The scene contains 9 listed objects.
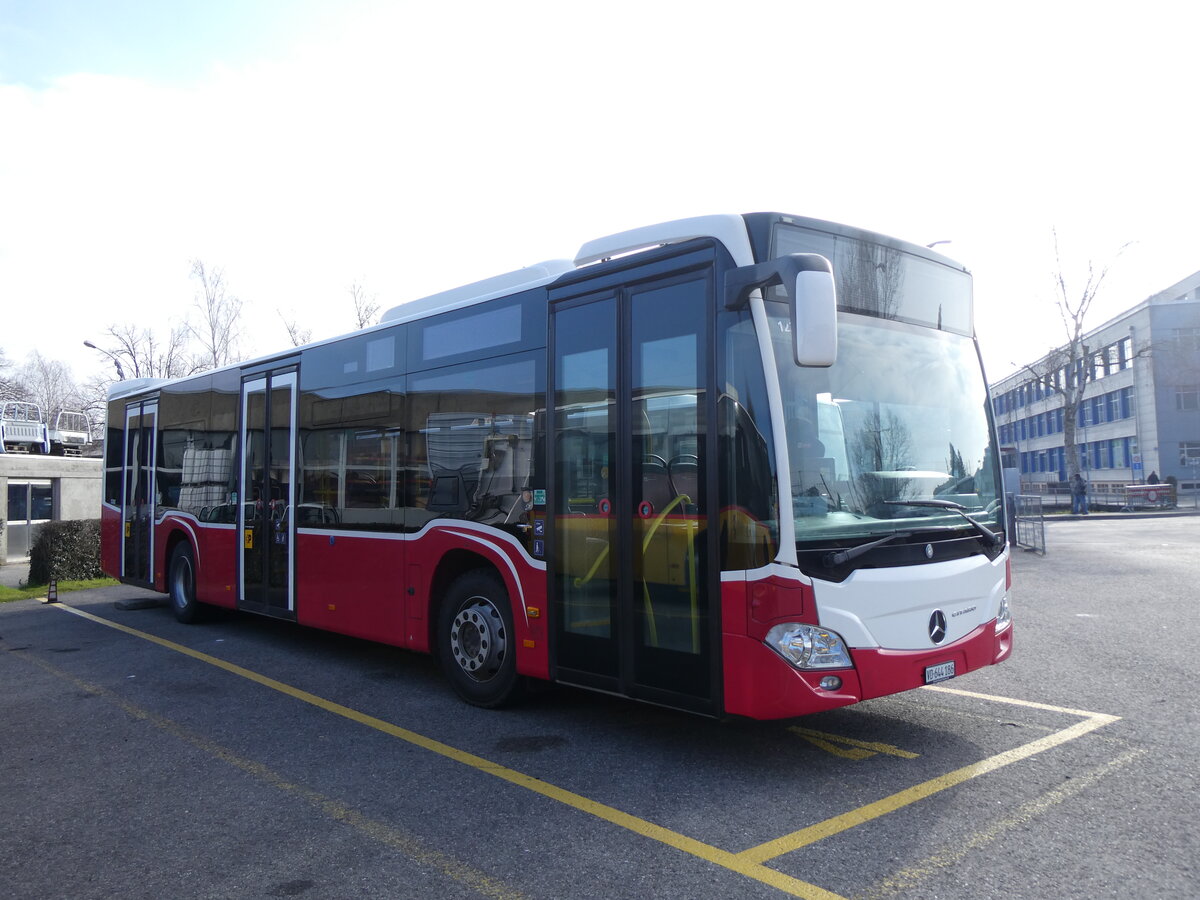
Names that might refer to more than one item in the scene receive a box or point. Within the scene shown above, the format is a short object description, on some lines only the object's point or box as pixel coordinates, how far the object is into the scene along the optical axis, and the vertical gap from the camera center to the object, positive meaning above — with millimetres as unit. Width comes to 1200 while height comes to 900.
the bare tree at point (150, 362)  45156 +7151
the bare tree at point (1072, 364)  37219 +5353
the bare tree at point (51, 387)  76125 +10232
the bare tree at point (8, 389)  57094 +7543
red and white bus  4766 +95
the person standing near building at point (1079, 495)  34625 -452
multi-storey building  52219 +5480
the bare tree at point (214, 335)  41125 +7722
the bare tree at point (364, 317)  36306 +7544
